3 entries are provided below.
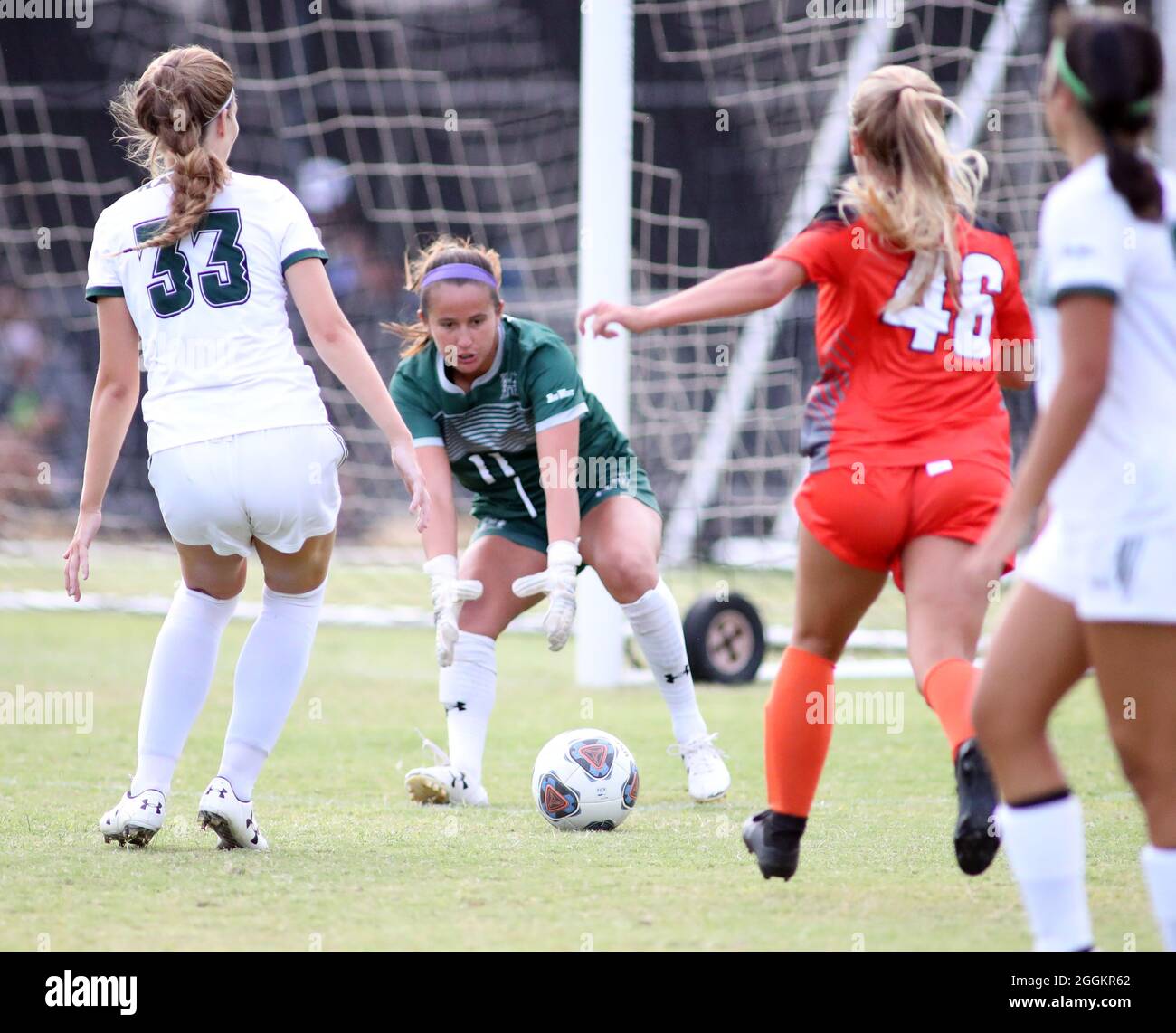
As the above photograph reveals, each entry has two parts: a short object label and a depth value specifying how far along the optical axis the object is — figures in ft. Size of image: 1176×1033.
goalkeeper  28.94
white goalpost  47.85
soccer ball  27.81
